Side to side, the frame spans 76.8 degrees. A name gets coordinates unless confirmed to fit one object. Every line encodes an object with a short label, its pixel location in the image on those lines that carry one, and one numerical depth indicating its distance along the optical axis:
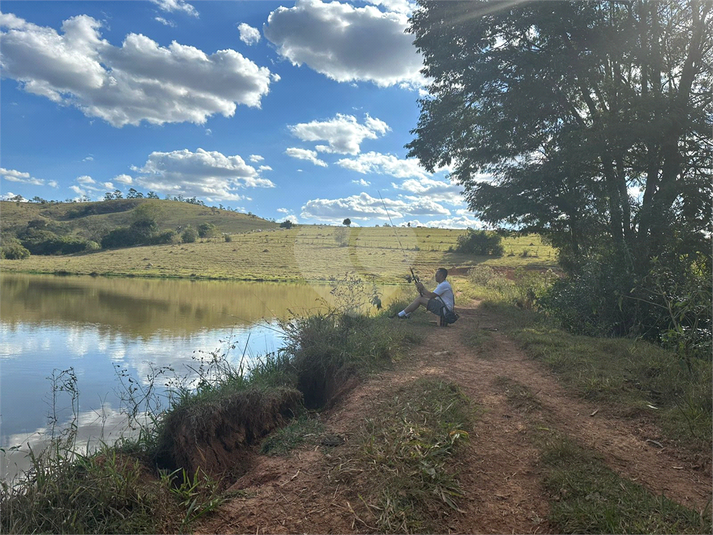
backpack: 8.98
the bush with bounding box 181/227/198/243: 55.50
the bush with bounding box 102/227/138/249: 54.33
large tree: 8.62
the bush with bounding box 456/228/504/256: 38.87
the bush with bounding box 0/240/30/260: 43.88
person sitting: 9.05
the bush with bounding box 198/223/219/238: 60.75
